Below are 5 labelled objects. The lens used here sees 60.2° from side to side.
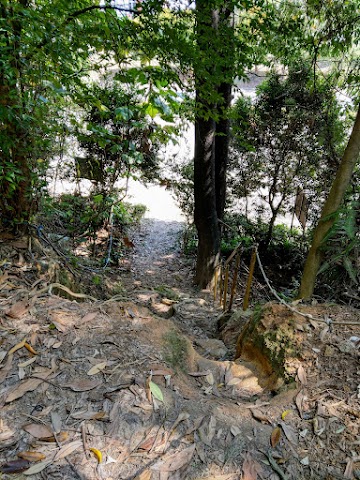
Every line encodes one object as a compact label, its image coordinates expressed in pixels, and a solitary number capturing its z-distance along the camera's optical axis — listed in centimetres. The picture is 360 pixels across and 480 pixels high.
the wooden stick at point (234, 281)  345
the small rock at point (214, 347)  274
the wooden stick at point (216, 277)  526
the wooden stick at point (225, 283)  384
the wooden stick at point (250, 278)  304
